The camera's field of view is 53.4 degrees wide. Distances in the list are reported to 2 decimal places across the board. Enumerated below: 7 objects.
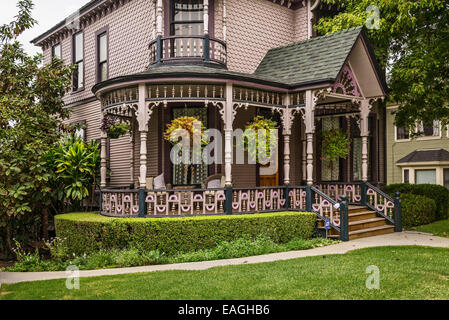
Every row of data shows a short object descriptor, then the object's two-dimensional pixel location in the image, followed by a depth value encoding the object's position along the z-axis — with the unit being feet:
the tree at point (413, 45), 47.44
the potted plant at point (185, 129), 38.93
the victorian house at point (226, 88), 38.70
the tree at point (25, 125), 40.60
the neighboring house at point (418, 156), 84.58
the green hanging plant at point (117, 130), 44.62
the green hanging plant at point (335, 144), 48.47
